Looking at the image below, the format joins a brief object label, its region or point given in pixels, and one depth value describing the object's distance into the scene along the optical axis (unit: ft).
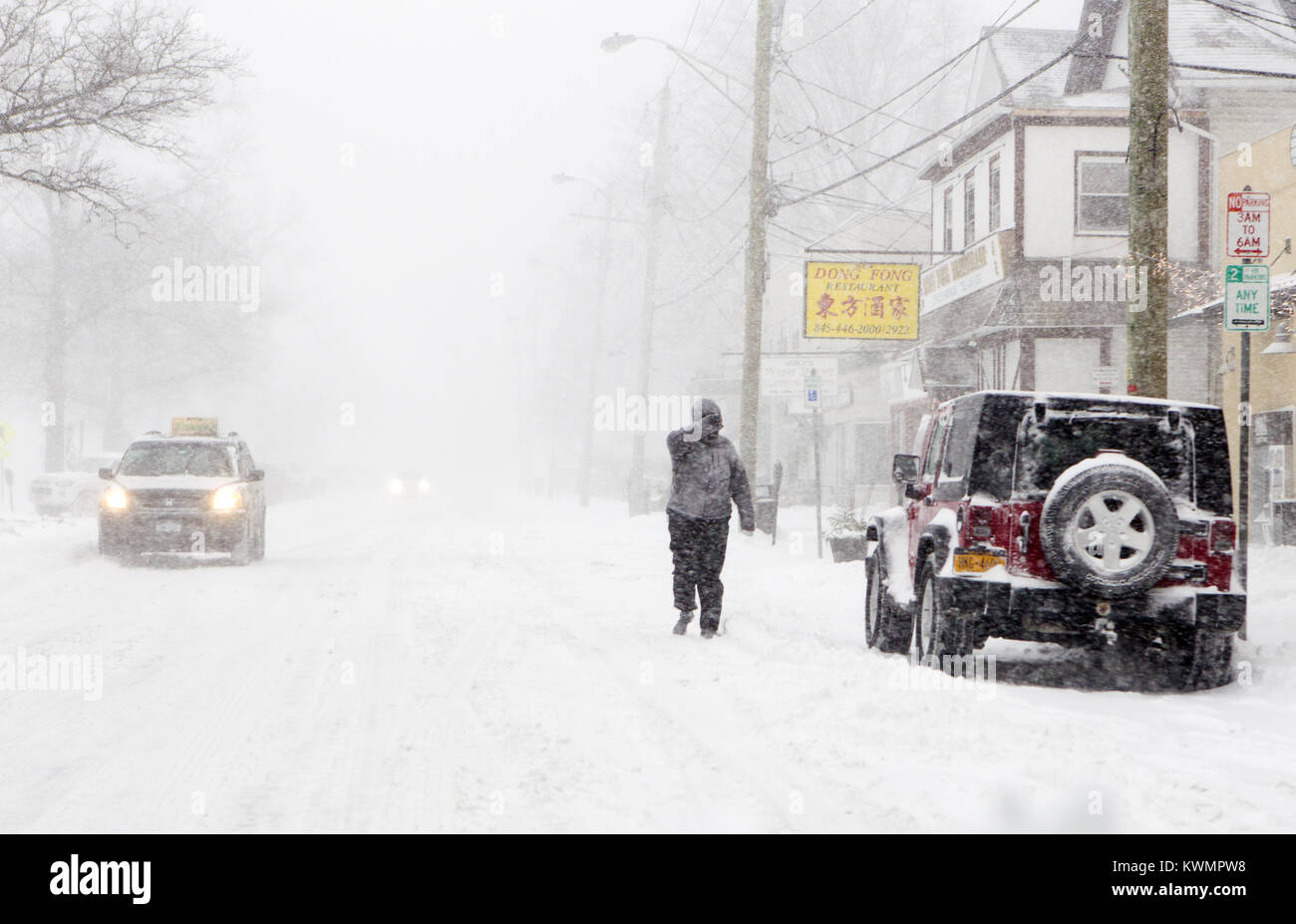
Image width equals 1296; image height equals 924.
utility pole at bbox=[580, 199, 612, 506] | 158.10
